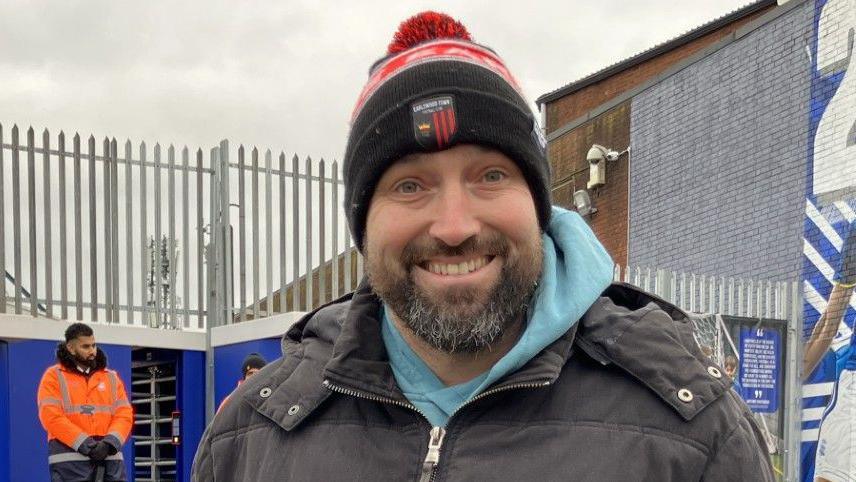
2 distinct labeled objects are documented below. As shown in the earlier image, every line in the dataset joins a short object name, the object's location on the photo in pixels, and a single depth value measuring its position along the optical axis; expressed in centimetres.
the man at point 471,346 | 176
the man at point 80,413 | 745
